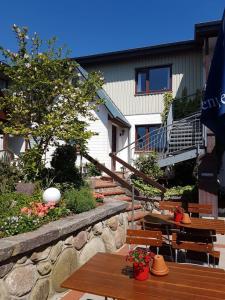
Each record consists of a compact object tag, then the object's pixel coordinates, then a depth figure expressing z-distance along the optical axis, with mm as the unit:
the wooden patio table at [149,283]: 1943
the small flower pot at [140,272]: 2155
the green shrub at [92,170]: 9004
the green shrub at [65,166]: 5883
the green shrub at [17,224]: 3038
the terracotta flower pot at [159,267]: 2223
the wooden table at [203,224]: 3845
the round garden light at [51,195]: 4222
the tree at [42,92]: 5540
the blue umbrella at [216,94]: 2276
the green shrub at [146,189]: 8227
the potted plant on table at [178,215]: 4133
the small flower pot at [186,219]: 4043
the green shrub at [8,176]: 4998
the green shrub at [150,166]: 9549
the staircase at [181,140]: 8444
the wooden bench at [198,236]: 3856
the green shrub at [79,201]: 4204
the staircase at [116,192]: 6416
